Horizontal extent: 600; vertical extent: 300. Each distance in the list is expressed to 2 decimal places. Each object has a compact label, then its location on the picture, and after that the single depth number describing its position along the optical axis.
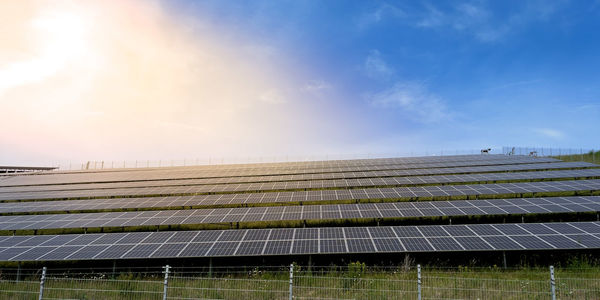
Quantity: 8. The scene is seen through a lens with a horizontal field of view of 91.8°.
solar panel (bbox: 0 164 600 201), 30.44
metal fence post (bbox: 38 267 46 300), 12.10
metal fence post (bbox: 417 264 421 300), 11.05
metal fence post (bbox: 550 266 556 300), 10.33
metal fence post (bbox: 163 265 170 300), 11.60
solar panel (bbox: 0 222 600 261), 15.28
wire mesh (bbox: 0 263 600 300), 12.59
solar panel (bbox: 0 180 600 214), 25.28
